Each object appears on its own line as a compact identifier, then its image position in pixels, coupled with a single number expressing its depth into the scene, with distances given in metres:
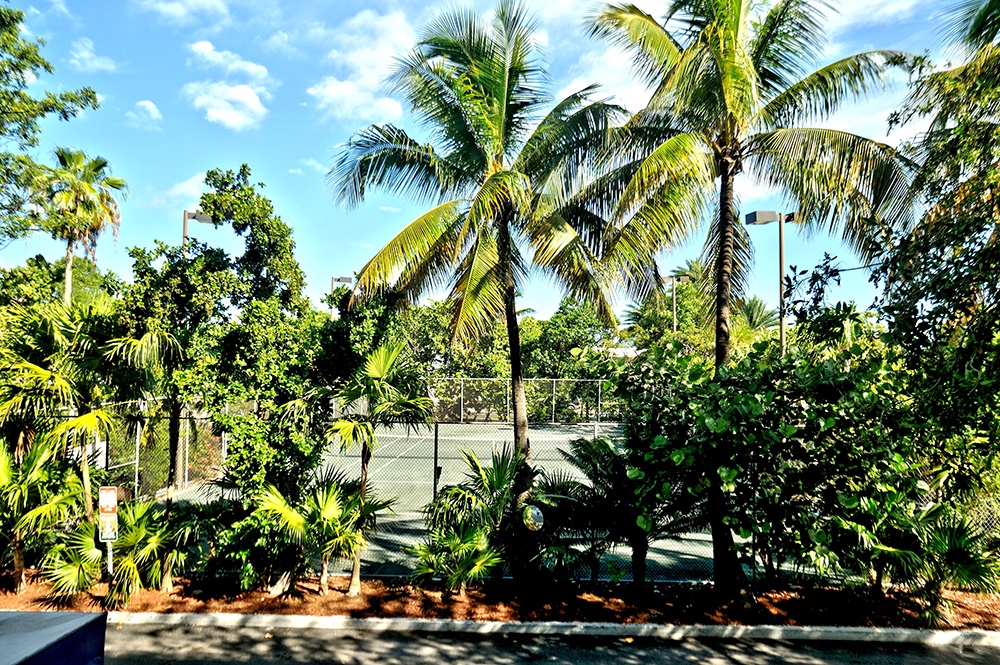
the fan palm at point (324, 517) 6.77
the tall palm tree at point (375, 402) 7.20
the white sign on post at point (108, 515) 6.55
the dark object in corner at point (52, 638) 2.42
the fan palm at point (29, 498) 6.96
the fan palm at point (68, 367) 7.05
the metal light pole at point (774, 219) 12.88
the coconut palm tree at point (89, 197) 22.44
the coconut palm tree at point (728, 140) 6.66
